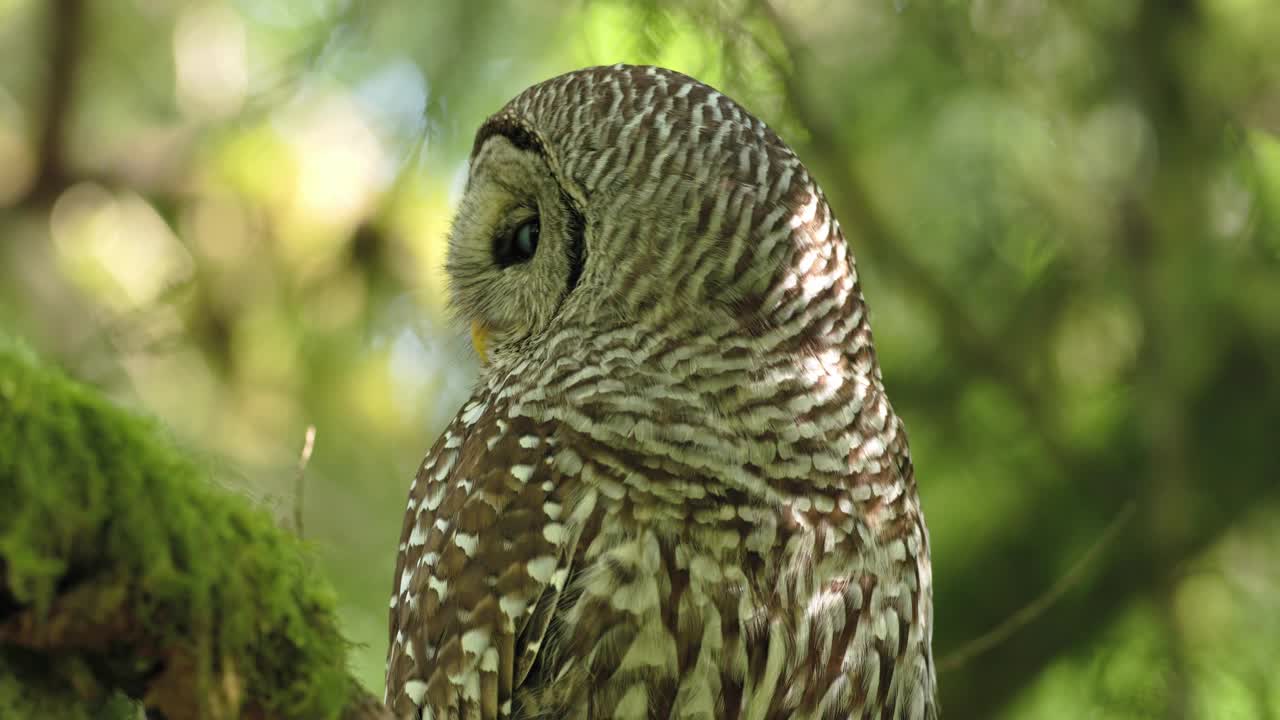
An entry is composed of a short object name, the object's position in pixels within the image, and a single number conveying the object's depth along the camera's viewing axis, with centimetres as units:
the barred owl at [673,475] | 477
